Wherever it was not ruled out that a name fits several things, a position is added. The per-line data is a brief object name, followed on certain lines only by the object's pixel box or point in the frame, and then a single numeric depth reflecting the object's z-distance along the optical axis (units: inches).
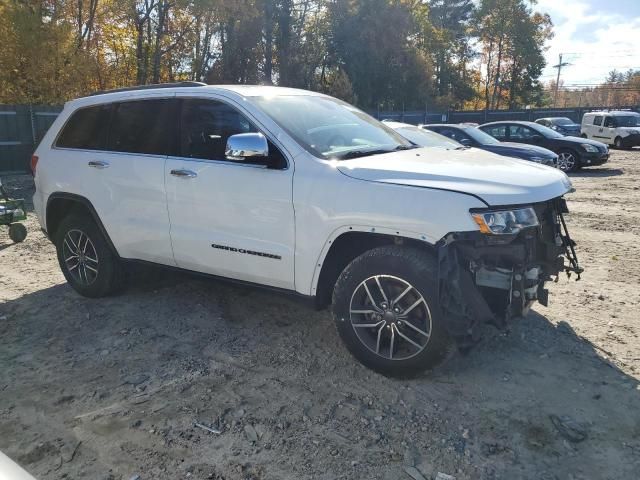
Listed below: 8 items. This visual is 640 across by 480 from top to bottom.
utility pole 3008.4
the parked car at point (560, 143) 610.5
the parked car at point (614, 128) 909.8
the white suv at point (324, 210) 131.7
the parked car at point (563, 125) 969.1
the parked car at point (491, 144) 476.4
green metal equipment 294.5
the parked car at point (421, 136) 340.8
